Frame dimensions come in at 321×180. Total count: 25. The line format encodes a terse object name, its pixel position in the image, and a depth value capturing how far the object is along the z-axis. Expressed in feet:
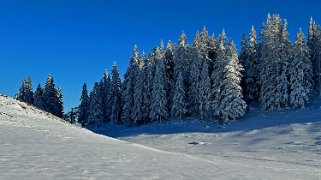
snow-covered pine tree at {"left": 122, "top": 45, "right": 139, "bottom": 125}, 269.23
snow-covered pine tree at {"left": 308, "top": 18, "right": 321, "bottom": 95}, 245.80
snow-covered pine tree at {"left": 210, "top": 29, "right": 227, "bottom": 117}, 217.36
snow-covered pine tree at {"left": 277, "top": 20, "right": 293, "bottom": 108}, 219.00
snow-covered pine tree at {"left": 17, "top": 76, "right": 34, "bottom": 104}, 349.82
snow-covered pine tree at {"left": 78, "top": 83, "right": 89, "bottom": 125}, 332.64
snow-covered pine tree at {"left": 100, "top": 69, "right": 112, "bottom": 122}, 299.38
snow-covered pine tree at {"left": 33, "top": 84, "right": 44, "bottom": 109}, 323.49
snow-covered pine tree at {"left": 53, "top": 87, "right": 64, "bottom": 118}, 329.11
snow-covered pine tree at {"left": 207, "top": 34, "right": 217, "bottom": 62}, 260.62
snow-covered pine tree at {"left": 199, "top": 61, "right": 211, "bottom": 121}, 222.69
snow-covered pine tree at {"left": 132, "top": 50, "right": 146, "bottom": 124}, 258.04
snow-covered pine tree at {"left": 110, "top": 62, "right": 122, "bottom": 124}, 286.91
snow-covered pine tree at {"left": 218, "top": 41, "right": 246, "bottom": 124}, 208.64
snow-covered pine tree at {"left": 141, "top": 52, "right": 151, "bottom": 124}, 256.32
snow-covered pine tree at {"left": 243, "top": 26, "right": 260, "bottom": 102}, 243.81
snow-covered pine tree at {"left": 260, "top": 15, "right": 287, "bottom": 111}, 220.02
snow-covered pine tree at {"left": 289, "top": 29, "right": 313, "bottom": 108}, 213.66
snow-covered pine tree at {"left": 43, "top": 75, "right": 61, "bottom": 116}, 323.16
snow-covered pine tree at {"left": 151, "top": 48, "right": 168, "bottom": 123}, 241.35
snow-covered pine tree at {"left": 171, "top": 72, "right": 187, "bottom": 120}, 234.58
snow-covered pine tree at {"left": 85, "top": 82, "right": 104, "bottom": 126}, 299.17
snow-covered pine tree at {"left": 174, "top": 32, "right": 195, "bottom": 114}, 248.73
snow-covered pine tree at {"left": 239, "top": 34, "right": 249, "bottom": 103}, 245.65
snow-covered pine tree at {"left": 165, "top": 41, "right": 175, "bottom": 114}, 258.71
